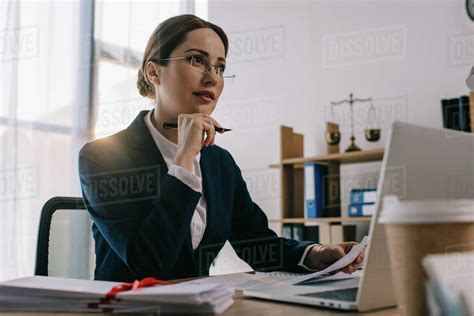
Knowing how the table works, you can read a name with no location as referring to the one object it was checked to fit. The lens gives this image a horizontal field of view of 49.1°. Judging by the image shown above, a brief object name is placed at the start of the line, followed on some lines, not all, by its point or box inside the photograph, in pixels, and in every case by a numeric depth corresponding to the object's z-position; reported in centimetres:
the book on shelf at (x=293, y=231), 334
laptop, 71
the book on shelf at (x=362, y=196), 304
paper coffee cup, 60
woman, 129
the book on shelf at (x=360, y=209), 303
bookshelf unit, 321
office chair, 148
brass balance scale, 331
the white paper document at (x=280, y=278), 108
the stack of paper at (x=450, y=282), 48
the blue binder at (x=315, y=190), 321
